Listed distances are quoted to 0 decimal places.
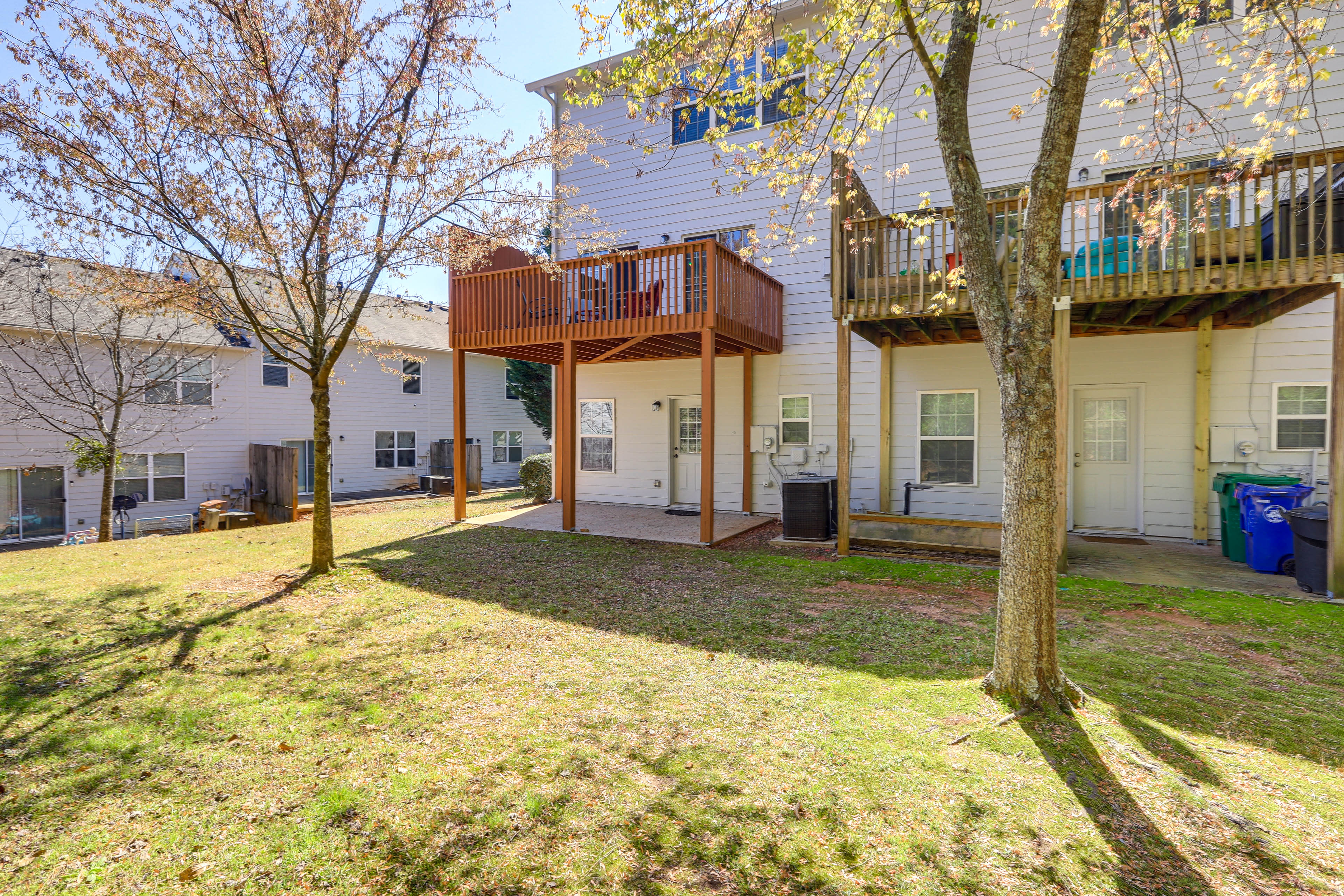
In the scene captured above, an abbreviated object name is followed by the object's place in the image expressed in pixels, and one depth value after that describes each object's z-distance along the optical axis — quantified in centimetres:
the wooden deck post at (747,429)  1036
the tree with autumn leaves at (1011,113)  313
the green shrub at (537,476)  1306
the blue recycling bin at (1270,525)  628
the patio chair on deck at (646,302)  860
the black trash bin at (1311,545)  557
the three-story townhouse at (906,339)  632
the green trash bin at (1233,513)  688
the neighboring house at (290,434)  1306
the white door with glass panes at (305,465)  1722
